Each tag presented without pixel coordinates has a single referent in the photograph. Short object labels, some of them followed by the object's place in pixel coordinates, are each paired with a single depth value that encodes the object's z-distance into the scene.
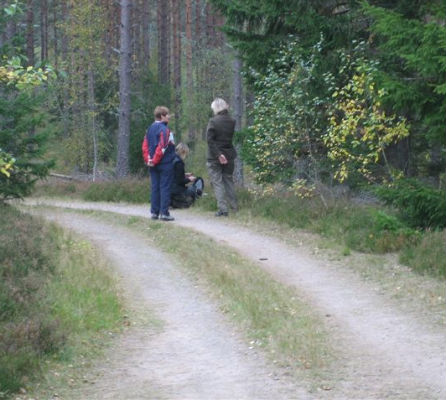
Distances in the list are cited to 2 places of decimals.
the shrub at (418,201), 12.02
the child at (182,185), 18.70
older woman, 16.91
